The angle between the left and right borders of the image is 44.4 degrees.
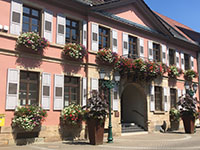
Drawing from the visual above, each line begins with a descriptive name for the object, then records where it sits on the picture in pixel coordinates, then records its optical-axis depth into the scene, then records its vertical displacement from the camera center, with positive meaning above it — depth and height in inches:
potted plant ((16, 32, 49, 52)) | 426.0 +97.0
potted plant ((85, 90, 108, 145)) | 416.2 -34.2
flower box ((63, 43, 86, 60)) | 486.0 +91.3
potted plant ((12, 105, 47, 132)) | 401.7 -34.6
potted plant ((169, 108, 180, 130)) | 693.3 -56.1
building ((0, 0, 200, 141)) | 424.5 +84.1
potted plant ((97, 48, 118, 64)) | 540.1 +90.2
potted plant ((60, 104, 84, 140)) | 464.1 -45.7
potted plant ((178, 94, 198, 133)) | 605.3 -37.4
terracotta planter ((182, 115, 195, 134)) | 613.0 -65.0
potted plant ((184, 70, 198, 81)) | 800.3 +75.0
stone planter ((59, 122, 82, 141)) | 468.1 -65.9
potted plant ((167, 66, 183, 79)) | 725.3 +73.9
